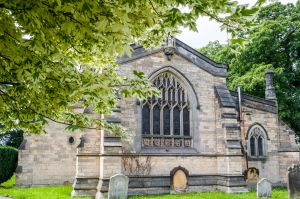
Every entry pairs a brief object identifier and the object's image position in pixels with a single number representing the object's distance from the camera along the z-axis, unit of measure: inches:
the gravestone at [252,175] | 656.4
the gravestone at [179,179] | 562.4
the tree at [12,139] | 1373.3
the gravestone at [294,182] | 524.6
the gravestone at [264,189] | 527.5
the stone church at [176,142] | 534.0
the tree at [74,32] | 114.8
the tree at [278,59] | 933.8
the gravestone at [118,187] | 462.3
